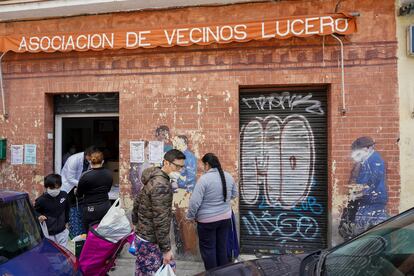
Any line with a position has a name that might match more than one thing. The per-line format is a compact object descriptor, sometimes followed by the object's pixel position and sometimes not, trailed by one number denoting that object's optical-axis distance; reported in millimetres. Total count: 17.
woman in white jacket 6606
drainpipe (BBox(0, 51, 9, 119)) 7078
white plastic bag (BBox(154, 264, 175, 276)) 3682
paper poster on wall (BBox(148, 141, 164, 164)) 6500
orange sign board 5883
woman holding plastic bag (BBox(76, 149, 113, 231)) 5188
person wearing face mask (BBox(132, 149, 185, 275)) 3883
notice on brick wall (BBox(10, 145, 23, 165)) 7039
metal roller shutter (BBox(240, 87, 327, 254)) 6312
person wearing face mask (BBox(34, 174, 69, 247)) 4988
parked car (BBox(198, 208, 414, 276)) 2387
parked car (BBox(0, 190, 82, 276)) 2922
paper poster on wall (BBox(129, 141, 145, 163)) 6559
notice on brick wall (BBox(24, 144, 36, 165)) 6980
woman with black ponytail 4758
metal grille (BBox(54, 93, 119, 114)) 6984
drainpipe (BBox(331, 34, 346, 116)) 5987
